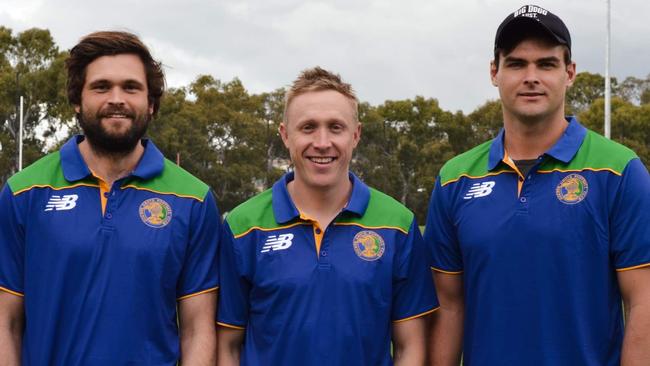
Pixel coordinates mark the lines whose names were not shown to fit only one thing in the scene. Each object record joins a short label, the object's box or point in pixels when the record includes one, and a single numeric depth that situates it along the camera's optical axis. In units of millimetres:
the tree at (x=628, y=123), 42250
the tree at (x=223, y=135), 43469
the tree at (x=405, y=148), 45219
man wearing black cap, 3422
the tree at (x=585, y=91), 49344
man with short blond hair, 3561
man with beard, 3453
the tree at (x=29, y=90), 39531
